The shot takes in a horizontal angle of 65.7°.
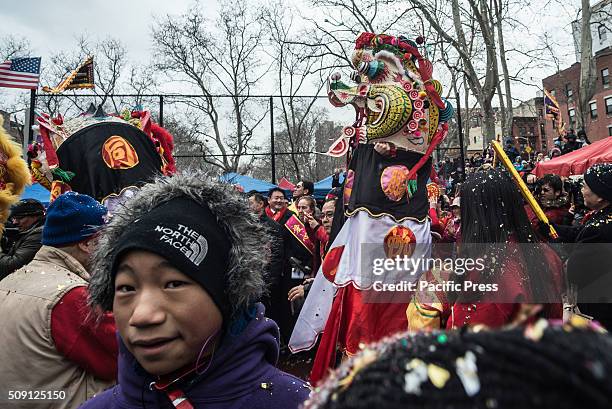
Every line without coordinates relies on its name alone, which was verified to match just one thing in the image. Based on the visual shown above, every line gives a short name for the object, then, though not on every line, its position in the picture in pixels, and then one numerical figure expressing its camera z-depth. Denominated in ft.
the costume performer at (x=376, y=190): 11.59
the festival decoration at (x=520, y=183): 8.86
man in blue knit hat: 6.48
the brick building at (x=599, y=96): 121.90
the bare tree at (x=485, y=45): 46.24
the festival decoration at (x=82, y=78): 44.11
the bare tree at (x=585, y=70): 44.32
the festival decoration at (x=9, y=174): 9.85
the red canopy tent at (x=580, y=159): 25.32
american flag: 30.96
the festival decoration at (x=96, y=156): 10.68
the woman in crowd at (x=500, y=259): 6.86
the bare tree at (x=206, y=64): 72.57
